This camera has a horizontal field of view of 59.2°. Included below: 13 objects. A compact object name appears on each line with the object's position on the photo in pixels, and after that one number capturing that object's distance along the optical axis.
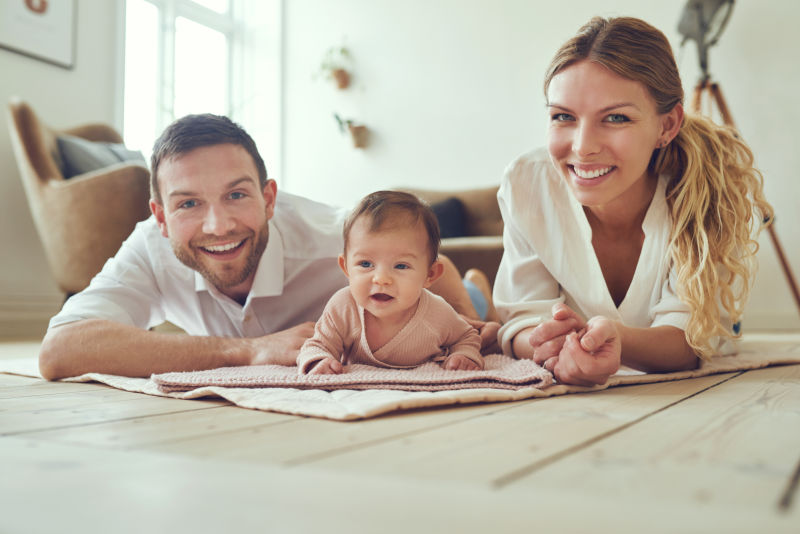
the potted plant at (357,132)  5.12
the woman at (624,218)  1.42
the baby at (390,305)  1.37
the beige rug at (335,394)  1.00
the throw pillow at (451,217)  3.75
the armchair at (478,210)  3.92
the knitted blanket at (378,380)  1.20
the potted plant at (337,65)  5.20
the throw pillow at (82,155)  3.23
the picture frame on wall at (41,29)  3.46
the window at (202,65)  4.54
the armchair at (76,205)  2.83
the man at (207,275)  1.48
